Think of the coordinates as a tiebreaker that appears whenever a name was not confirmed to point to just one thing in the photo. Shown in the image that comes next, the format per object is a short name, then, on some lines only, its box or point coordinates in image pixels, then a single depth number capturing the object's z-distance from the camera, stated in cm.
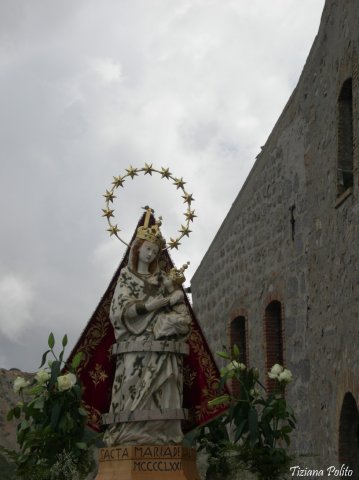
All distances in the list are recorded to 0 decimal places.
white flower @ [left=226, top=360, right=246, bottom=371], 1008
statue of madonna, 941
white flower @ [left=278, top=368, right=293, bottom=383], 1005
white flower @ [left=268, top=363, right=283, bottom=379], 1007
